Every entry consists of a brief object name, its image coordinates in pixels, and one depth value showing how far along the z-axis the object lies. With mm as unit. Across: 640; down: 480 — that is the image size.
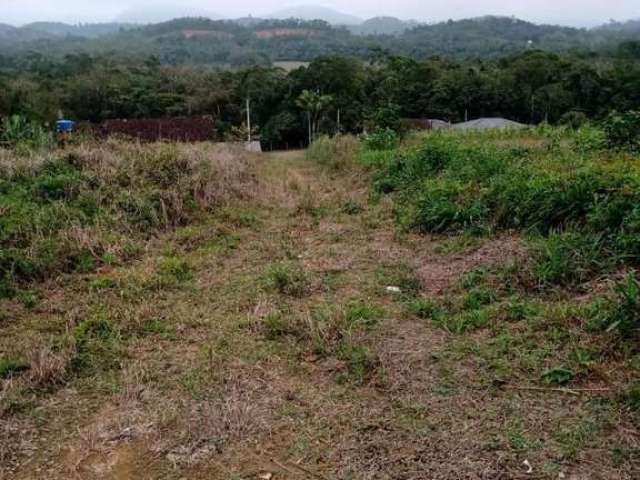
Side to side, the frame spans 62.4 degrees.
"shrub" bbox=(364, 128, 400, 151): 10286
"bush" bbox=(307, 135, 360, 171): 10148
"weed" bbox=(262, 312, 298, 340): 3535
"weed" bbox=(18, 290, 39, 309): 4051
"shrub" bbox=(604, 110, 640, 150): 6141
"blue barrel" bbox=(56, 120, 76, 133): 12330
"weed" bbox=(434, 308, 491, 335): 3445
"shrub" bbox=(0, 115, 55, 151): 7732
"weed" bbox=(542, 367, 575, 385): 2787
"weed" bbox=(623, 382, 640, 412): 2496
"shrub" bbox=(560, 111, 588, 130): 19523
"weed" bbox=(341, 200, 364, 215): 6805
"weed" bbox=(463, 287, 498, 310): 3734
